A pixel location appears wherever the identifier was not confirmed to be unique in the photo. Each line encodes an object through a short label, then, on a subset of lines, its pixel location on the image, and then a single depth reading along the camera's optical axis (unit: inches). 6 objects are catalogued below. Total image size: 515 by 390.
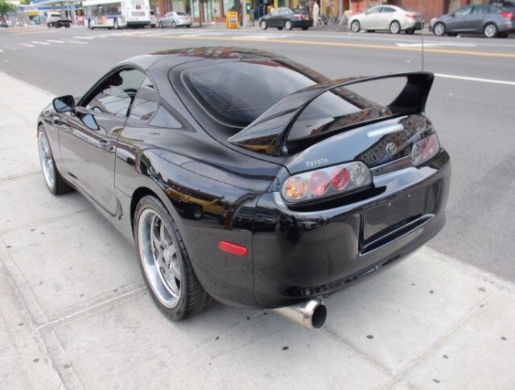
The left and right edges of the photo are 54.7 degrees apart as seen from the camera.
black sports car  92.0
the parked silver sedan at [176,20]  1711.4
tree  3711.1
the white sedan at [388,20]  981.2
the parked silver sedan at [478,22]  799.1
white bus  1745.8
